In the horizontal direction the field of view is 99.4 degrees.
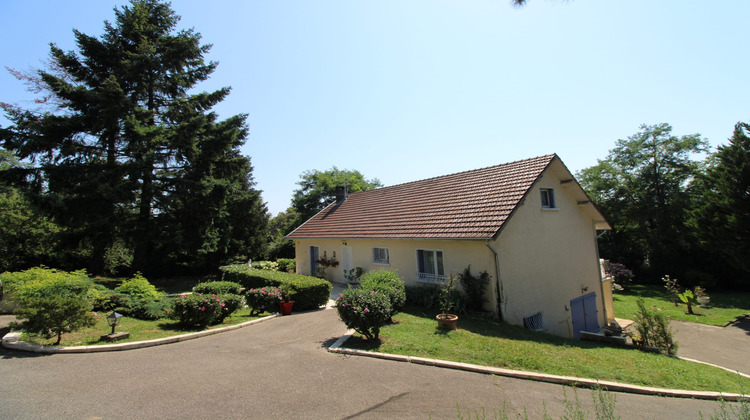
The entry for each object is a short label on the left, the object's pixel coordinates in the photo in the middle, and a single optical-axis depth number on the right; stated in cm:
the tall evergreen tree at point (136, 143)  1842
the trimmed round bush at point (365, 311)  809
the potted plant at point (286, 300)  1233
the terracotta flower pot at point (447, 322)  937
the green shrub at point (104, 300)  1155
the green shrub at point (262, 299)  1227
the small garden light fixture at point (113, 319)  847
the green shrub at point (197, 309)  996
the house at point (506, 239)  1172
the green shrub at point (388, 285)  1028
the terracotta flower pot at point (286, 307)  1231
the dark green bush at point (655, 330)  1041
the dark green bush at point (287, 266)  2561
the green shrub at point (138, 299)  1147
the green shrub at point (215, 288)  1273
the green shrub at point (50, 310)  783
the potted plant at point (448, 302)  939
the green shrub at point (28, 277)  1034
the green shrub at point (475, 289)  1136
